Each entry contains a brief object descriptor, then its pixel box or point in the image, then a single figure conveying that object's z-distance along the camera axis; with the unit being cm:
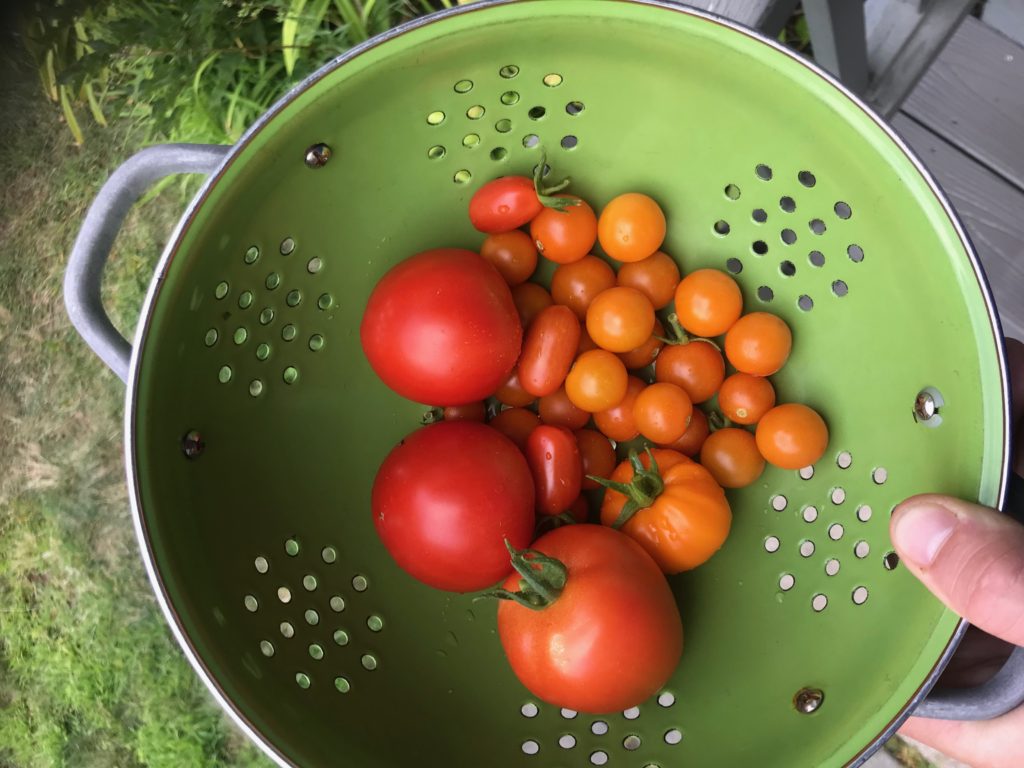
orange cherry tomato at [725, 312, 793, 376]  31
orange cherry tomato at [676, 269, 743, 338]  31
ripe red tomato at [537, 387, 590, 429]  34
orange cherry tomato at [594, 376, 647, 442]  33
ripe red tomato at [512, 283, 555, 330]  34
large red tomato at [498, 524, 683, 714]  28
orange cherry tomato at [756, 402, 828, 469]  30
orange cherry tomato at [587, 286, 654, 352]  32
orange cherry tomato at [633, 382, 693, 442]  31
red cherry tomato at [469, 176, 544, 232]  31
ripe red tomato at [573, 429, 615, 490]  34
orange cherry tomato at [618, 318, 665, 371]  34
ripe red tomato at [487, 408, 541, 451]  34
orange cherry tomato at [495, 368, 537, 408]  34
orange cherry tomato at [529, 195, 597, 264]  32
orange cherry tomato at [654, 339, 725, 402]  33
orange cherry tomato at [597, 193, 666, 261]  31
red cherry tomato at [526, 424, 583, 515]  32
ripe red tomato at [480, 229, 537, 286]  33
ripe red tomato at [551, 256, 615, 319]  33
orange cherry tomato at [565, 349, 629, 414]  32
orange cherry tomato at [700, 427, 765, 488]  32
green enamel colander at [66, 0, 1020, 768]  26
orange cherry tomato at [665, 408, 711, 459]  33
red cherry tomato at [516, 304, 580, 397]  32
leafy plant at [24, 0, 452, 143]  43
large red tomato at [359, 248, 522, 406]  30
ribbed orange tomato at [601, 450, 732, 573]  30
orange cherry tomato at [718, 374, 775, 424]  32
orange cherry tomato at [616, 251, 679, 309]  33
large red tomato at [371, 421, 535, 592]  30
